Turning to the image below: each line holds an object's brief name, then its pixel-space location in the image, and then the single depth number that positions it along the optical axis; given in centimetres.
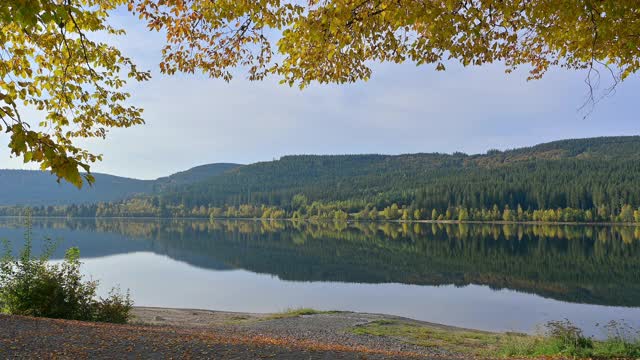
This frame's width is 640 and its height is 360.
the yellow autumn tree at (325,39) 745
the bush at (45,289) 1539
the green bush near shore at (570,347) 1174
